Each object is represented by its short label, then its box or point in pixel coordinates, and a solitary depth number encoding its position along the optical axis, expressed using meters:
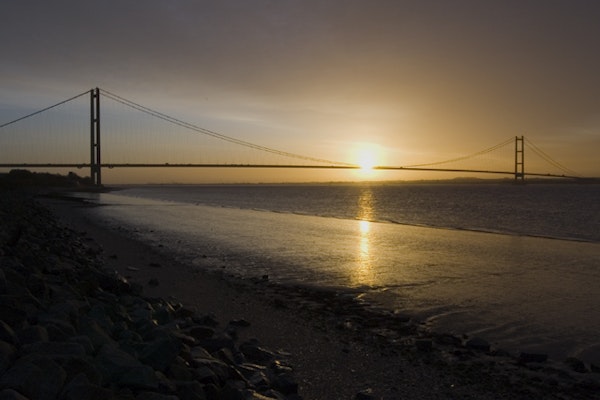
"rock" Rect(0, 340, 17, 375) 2.94
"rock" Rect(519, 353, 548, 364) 5.27
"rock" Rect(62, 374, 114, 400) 2.71
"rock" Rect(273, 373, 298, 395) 4.17
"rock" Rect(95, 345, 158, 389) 3.16
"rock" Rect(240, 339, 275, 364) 4.91
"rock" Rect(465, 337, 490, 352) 5.64
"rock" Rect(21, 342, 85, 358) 3.16
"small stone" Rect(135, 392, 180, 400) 3.01
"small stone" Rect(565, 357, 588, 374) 5.05
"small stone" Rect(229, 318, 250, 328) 6.26
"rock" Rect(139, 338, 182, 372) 3.63
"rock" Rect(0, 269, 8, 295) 4.31
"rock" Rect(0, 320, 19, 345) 3.29
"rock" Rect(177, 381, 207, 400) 3.31
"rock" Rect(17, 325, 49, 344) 3.39
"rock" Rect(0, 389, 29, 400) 2.51
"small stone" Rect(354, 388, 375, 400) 4.20
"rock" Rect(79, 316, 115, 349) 3.77
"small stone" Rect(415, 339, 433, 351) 5.59
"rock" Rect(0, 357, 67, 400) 2.72
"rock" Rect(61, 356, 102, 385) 2.95
